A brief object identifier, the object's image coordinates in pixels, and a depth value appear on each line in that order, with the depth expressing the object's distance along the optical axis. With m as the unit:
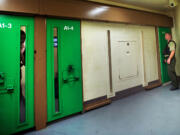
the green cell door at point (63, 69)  2.22
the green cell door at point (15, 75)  1.84
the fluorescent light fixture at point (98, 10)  2.67
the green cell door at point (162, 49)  4.46
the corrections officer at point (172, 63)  3.74
